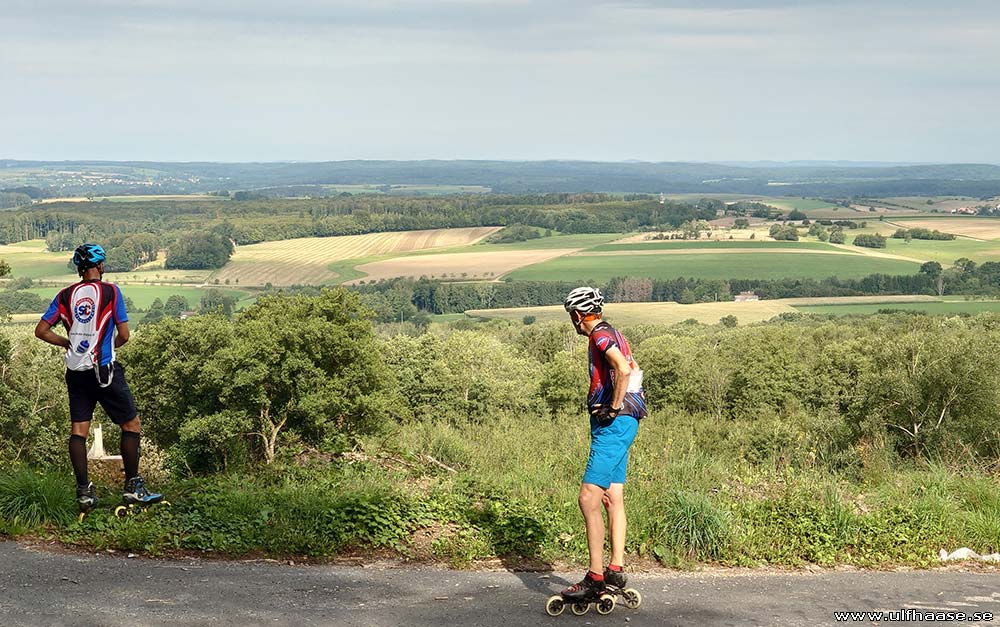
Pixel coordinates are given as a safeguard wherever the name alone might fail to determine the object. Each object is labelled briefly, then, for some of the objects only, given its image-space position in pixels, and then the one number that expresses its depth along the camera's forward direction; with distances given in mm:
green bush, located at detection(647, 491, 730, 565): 7887
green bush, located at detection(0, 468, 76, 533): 7969
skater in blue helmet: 7871
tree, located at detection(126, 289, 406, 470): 31578
